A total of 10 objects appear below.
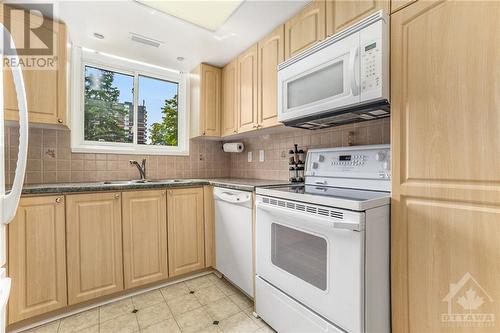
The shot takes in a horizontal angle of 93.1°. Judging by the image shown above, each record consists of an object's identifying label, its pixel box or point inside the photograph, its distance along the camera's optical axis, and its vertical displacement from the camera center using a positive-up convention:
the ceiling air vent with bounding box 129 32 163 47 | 2.09 +1.14
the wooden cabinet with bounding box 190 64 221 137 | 2.64 +0.74
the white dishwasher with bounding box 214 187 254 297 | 1.87 -0.62
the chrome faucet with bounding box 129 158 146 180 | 2.49 -0.02
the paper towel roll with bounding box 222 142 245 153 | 2.81 +0.22
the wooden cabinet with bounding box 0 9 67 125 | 1.67 +0.62
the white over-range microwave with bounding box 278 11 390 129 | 1.20 +0.51
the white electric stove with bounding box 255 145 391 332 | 1.09 -0.45
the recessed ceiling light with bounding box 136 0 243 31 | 1.70 +1.17
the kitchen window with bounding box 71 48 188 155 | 2.37 +0.65
